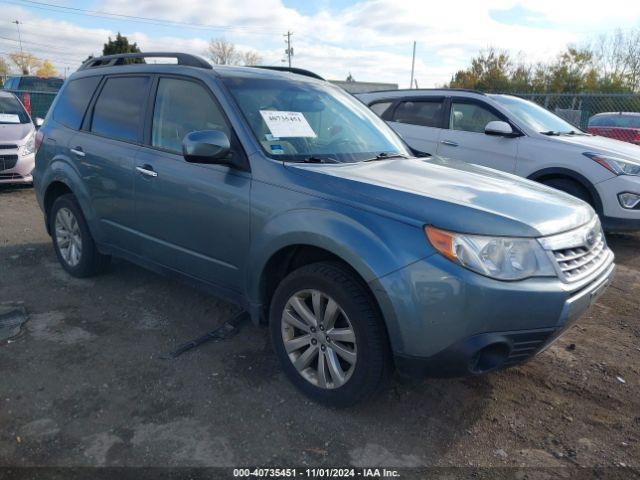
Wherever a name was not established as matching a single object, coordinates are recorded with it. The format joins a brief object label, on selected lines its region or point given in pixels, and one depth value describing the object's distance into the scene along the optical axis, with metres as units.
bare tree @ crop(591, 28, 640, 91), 32.69
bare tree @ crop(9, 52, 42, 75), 70.48
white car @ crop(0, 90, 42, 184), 8.01
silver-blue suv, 2.31
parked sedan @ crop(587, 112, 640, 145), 12.52
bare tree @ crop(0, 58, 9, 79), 65.50
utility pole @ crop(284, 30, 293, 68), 64.34
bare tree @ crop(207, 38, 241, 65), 57.04
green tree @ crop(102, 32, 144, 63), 38.13
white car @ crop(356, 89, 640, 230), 5.67
